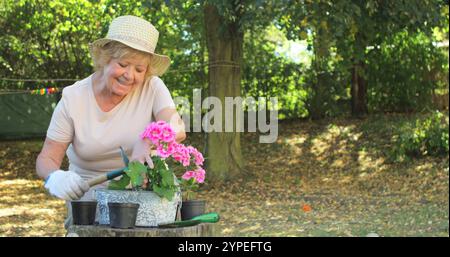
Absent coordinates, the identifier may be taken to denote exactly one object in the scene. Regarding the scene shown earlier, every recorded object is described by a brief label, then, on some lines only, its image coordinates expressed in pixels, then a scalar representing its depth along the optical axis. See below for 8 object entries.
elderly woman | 2.63
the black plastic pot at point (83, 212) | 2.55
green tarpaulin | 10.89
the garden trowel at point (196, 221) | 2.52
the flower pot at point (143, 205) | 2.45
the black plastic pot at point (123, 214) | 2.40
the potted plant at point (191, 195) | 2.62
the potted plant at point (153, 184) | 2.43
